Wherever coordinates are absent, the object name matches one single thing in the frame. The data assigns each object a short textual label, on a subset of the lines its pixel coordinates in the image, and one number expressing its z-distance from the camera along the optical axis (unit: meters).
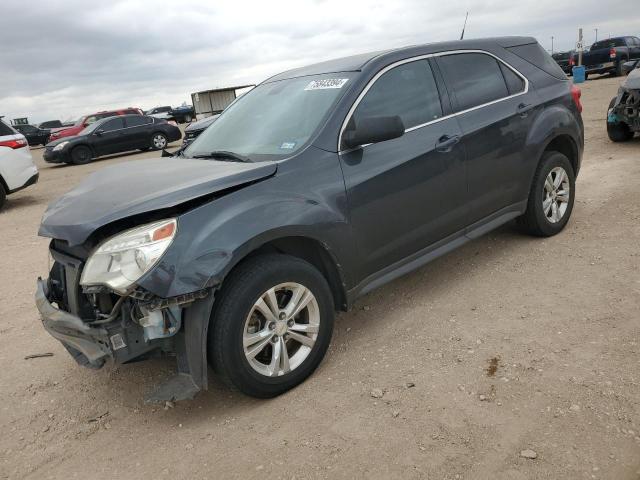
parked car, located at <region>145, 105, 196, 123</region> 38.56
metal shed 27.83
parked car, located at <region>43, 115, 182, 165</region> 17.58
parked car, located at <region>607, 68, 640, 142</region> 8.19
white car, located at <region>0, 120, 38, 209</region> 9.82
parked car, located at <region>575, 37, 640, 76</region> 23.52
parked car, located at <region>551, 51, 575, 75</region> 29.38
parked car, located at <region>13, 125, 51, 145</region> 31.25
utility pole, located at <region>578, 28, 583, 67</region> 21.90
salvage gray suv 2.66
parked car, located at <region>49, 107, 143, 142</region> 20.59
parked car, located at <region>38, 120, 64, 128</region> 41.94
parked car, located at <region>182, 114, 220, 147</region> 15.33
